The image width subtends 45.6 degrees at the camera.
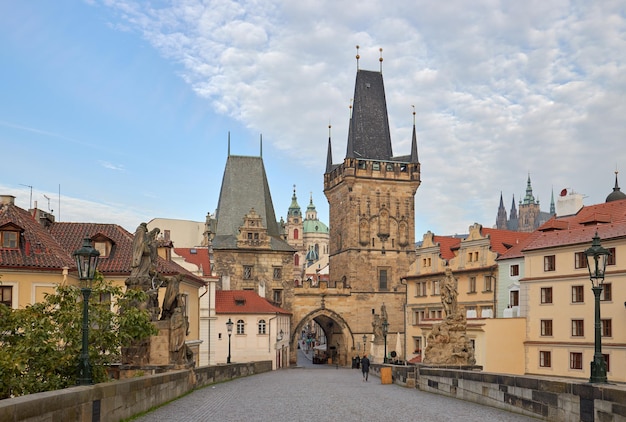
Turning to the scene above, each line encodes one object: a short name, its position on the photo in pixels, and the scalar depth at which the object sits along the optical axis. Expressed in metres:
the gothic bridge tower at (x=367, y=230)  77.56
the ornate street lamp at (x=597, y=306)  13.38
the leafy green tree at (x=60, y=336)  15.45
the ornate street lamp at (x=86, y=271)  13.26
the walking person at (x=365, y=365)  35.99
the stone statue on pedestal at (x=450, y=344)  26.44
